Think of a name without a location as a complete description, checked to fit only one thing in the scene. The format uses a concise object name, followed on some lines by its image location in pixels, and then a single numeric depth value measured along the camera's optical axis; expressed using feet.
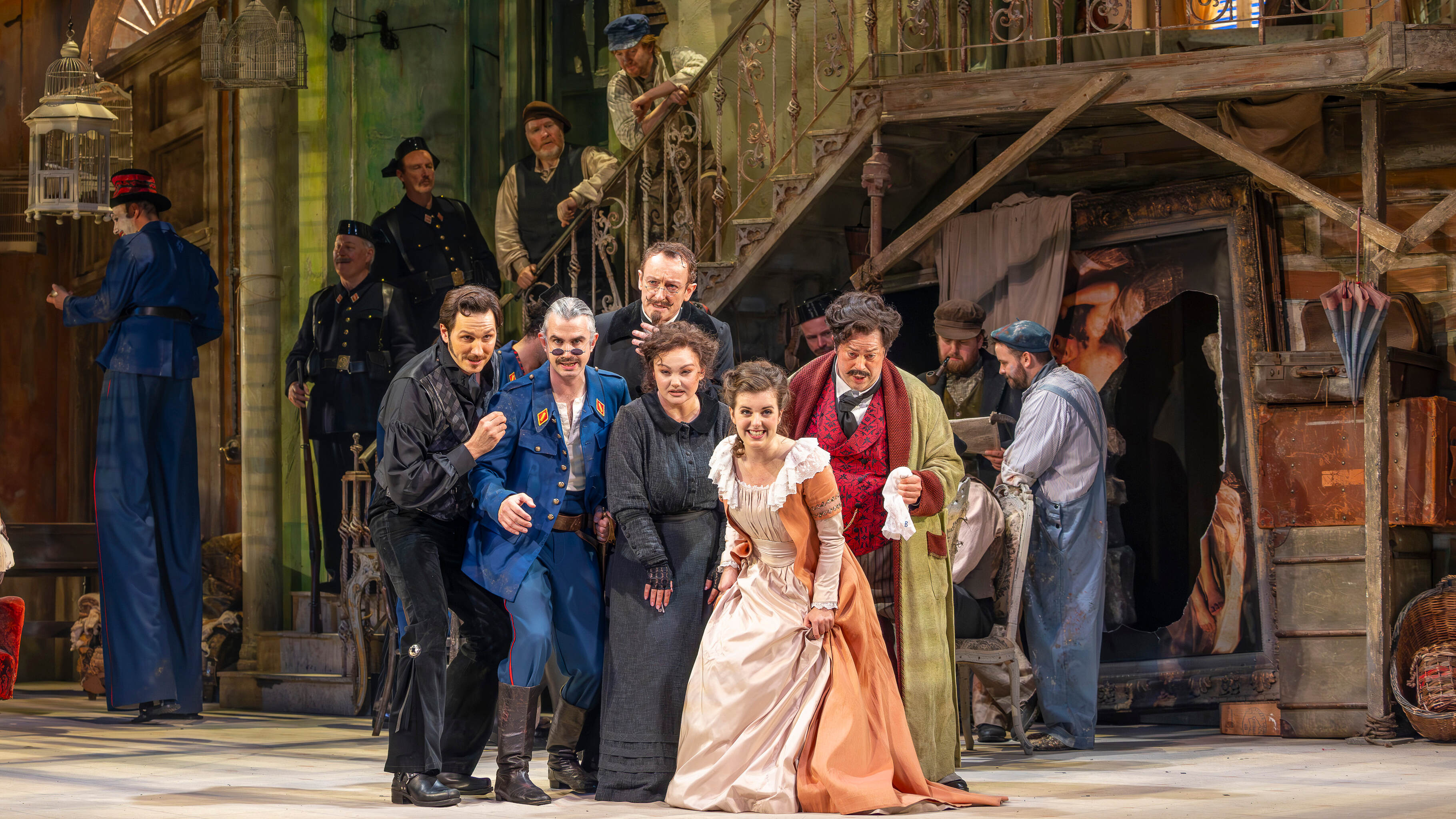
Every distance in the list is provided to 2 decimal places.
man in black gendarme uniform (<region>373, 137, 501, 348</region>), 70.79
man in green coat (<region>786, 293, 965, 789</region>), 36.68
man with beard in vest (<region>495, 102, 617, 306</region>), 69.21
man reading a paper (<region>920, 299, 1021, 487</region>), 56.65
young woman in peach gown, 33.58
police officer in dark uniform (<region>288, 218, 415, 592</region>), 67.21
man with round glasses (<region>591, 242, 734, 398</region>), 38.32
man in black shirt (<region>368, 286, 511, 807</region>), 34.71
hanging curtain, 58.65
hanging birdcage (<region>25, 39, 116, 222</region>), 64.39
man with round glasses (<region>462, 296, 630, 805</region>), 35.14
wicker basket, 47.37
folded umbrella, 48.88
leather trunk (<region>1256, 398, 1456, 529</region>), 49.75
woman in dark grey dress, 35.19
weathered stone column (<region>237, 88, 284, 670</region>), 69.26
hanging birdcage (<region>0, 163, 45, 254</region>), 84.38
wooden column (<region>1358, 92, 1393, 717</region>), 48.98
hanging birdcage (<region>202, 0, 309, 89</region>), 65.26
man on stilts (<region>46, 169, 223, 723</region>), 59.41
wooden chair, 47.00
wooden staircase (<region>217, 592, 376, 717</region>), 63.82
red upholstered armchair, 55.16
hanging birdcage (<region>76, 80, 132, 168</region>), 74.33
